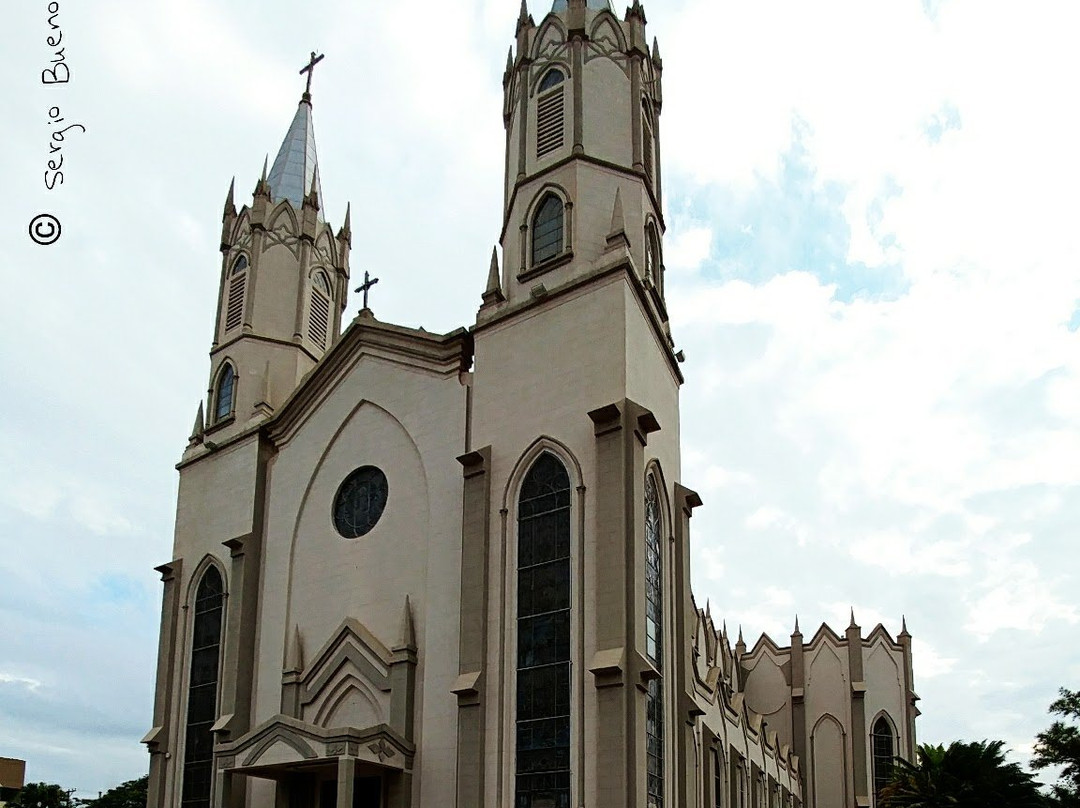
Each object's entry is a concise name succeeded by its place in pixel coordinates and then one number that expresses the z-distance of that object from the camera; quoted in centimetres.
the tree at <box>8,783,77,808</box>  4316
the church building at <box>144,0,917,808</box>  2075
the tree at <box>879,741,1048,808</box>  2798
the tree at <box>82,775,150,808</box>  5575
